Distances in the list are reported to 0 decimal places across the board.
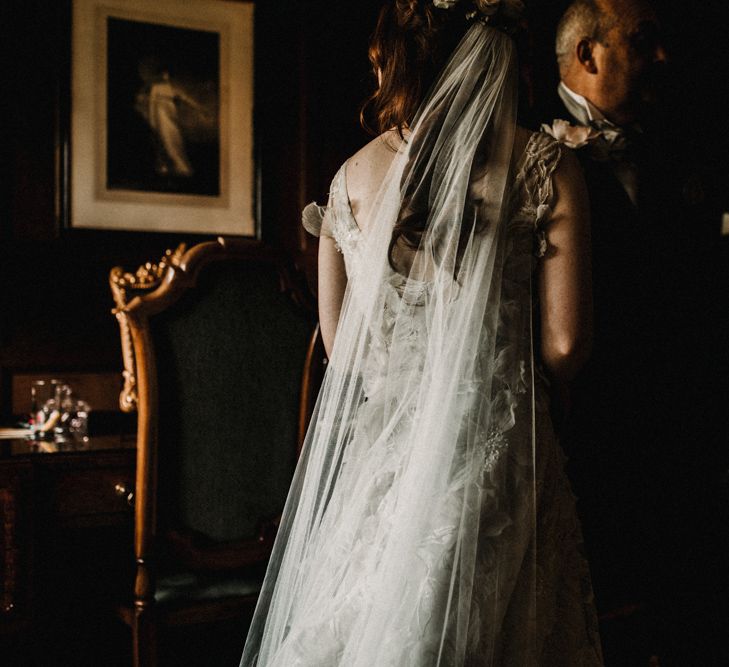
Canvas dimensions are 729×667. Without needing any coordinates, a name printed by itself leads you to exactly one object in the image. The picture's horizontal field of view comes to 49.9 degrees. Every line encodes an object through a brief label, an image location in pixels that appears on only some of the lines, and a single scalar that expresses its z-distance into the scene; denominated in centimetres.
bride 123
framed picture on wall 269
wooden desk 166
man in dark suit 195
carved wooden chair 164
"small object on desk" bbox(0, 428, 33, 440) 212
